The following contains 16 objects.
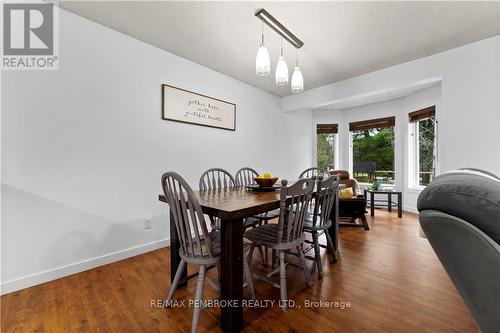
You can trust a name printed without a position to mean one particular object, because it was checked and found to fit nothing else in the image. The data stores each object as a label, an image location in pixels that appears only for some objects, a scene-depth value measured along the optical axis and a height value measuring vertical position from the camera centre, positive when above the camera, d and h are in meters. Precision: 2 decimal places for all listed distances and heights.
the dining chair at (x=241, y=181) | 2.77 -0.19
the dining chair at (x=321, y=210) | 1.95 -0.41
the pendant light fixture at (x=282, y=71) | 2.03 +0.87
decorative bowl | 2.15 -0.14
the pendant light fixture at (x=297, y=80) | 2.23 +0.86
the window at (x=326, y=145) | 5.56 +0.53
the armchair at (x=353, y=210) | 3.39 -0.68
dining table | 1.31 -0.53
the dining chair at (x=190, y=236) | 1.31 -0.43
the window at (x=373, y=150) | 4.96 +0.37
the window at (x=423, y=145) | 4.15 +0.41
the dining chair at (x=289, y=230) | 1.57 -0.48
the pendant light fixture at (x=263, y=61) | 1.85 +0.87
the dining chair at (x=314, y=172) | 3.17 -0.09
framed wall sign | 2.79 +0.80
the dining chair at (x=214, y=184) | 2.33 -0.19
